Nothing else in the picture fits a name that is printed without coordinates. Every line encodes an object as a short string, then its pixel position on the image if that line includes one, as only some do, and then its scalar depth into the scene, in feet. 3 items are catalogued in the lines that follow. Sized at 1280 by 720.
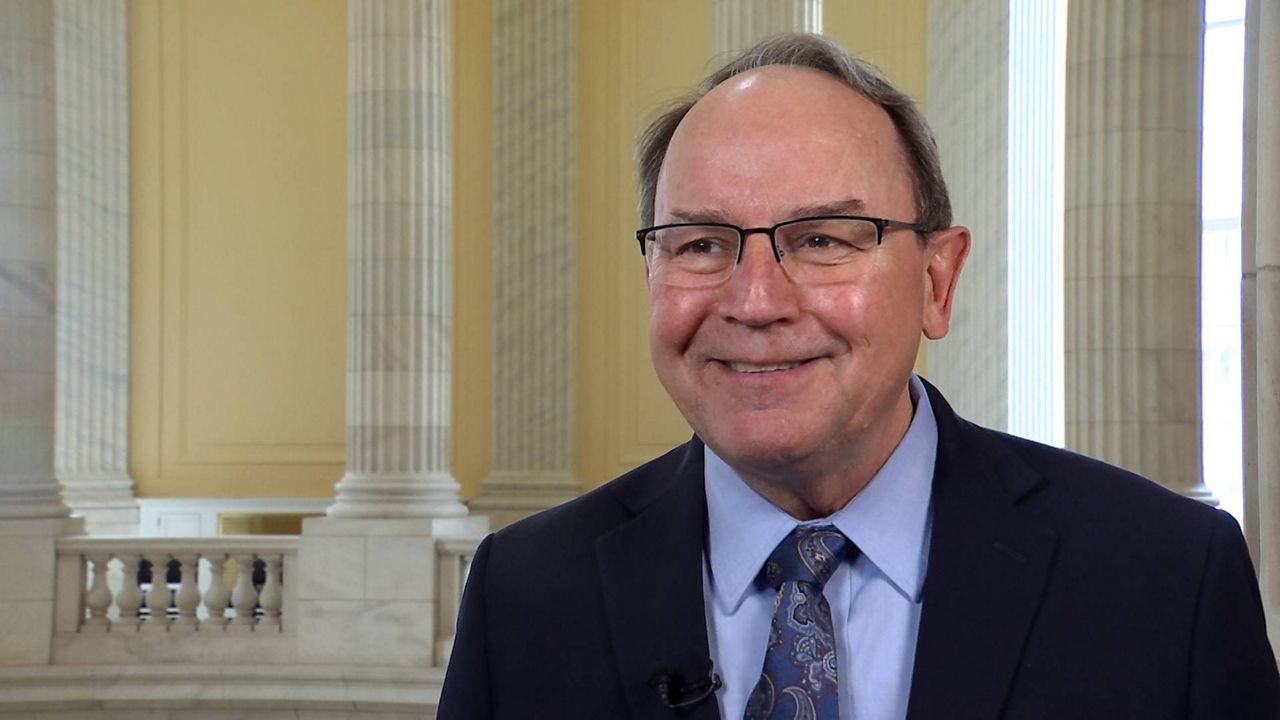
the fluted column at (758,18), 38.11
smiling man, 5.71
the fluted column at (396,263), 39.68
